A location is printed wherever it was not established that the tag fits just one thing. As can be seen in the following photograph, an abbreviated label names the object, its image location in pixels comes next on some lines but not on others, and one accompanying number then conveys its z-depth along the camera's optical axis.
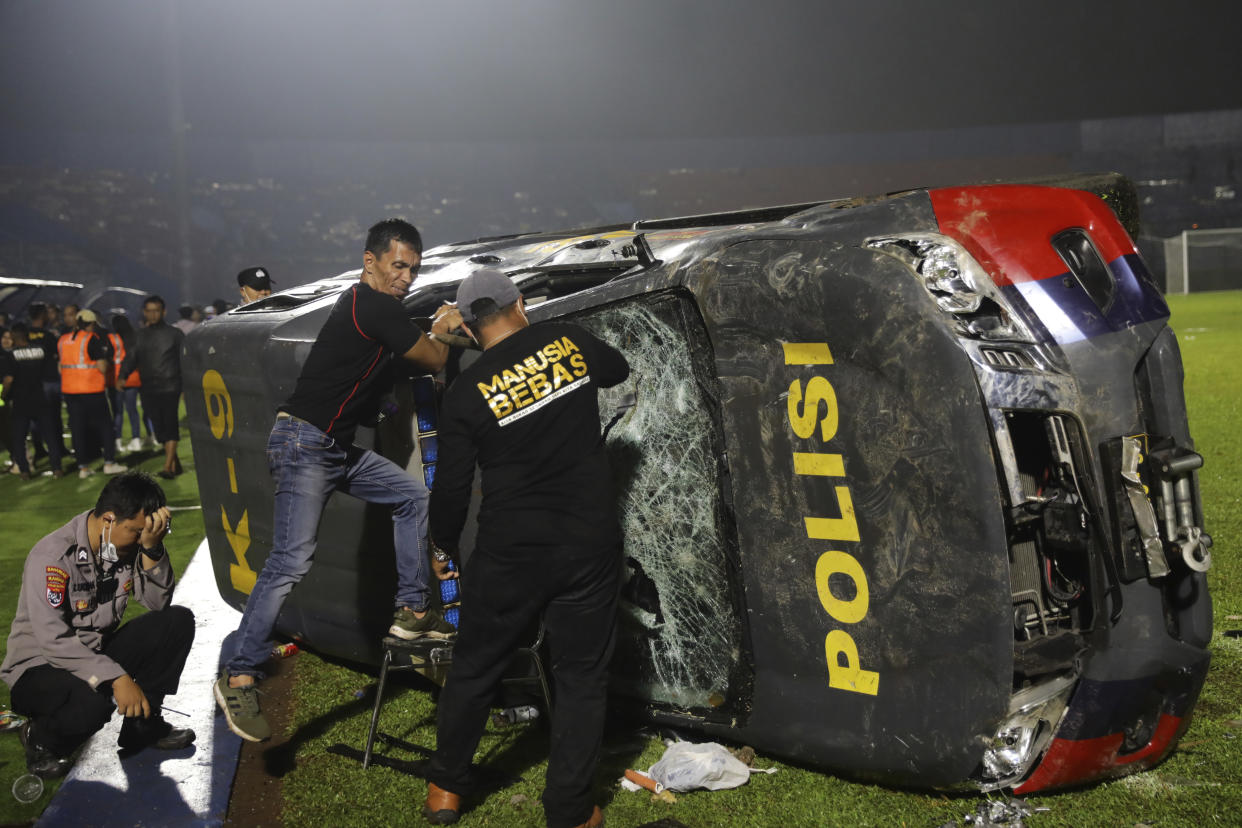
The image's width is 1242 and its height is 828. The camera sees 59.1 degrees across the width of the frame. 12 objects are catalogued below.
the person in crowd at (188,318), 13.14
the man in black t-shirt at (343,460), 3.79
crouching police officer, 3.55
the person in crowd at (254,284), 7.12
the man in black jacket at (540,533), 2.98
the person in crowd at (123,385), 11.59
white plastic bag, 3.22
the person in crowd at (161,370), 10.54
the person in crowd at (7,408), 10.61
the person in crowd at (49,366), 11.05
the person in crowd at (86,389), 10.27
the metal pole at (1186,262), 29.22
